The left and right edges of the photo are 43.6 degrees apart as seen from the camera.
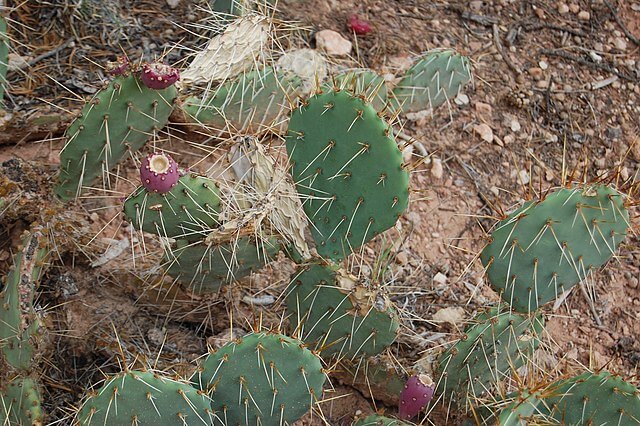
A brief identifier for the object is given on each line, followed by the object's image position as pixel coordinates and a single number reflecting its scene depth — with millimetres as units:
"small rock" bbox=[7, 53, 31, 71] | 2722
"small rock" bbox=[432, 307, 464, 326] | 2531
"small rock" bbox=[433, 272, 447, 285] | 2678
